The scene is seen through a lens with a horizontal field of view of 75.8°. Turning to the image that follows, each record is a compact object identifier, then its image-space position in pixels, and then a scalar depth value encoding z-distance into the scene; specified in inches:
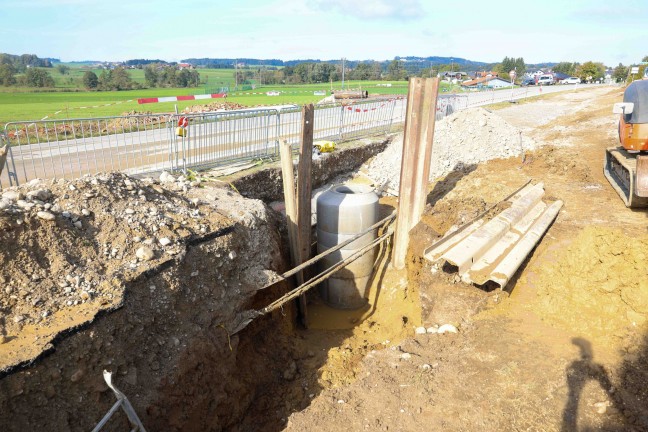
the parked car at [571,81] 2436.0
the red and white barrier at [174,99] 839.9
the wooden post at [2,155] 190.5
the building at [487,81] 2022.5
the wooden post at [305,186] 274.4
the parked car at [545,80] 2398.4
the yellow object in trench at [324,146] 472.4
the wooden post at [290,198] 268.2
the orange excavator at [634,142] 283.9
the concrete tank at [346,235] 311.0
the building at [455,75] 1855.4
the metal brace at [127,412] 126.3
